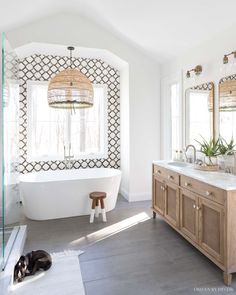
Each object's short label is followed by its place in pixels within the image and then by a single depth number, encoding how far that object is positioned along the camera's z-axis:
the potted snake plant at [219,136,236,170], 2.70
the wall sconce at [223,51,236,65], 2.86
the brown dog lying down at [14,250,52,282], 2.19
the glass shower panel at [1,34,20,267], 2.34
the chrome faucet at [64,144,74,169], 4.75
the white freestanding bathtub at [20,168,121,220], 3.56
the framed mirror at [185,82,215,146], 3.30
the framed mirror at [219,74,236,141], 2.91
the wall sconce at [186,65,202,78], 3.43
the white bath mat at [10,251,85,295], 2.01
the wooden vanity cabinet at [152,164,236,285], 2.05
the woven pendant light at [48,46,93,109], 3.42
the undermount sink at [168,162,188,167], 3.30
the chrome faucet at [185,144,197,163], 3.38
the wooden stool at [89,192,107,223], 3.55
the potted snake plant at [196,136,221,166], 2.90
